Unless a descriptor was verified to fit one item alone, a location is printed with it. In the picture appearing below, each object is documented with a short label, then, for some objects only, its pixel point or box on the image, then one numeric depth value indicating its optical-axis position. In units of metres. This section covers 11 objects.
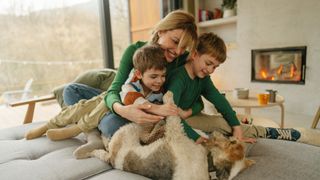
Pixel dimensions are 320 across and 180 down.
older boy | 1.20
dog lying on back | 0.90
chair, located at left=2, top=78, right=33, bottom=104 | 2.65
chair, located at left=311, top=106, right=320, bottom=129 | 2.56
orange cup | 2.12
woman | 1.10
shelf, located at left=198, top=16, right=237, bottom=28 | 3.72
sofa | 0.94
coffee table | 2.09
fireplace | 3.11
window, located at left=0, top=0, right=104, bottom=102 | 2.67
